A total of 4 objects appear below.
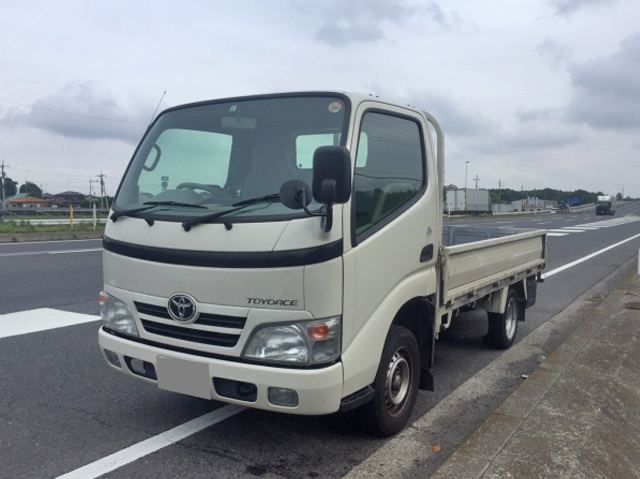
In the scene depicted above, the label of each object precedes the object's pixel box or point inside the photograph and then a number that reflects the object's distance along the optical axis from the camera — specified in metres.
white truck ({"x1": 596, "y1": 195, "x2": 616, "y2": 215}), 67.62
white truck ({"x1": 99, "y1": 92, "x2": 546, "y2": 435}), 3.27
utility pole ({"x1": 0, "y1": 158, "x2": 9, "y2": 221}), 22.20
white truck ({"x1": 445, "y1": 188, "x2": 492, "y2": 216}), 52.00
